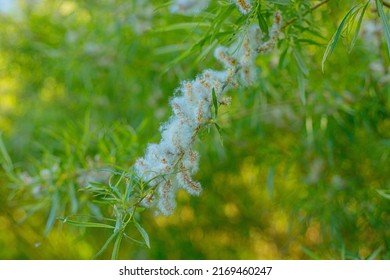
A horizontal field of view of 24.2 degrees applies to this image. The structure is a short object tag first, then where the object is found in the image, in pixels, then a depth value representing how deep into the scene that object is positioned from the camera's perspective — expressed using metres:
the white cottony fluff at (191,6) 0.41
